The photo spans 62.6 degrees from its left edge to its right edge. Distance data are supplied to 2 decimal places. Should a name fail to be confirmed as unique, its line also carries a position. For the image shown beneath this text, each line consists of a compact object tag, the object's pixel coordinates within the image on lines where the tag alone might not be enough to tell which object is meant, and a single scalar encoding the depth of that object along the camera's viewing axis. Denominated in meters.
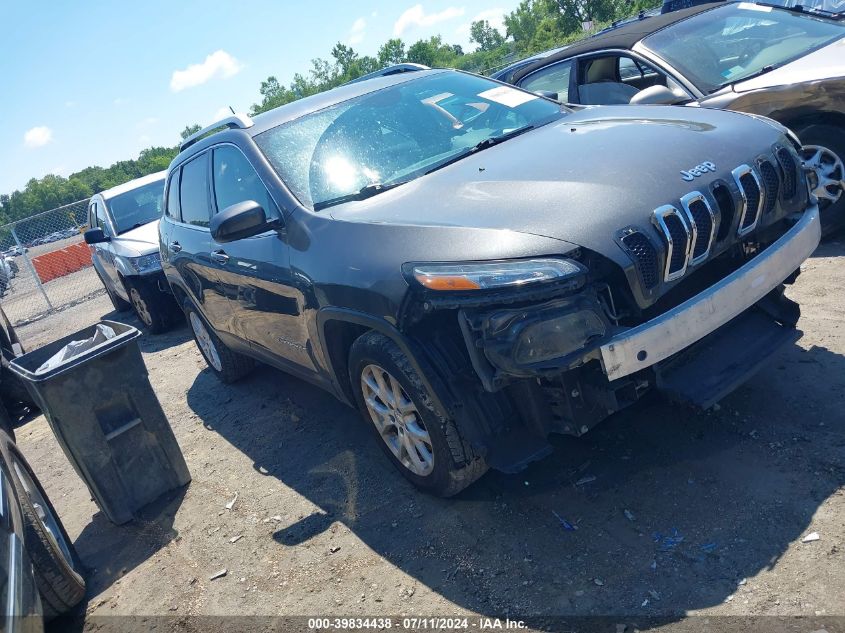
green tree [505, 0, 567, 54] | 96.63
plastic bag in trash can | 4.41
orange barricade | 21.67
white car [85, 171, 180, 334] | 8.62
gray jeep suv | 2.59
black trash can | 3.85
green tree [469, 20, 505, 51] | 132.88
